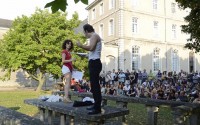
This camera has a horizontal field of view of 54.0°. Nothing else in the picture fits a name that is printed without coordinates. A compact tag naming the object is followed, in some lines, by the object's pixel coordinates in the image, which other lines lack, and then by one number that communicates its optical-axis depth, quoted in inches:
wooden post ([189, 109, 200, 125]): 184.9
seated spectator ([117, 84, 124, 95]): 576.8
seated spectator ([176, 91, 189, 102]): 406.2
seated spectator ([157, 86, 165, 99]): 456.7
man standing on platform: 140.9
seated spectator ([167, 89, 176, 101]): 435.0
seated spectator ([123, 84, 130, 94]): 568.5
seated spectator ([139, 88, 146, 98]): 506.6
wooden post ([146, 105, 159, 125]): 226.7
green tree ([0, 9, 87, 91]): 683.5
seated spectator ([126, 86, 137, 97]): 536.2
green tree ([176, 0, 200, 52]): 354.0
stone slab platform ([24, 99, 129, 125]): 139.7
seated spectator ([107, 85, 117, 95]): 574.5
